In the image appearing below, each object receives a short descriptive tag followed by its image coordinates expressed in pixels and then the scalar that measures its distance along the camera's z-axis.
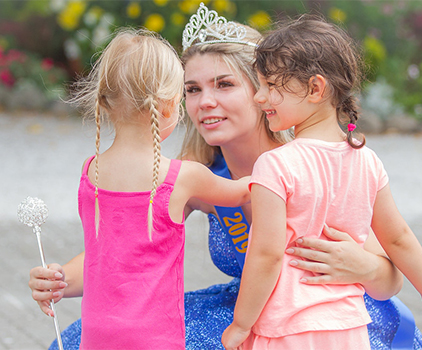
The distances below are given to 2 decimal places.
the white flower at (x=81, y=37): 10.60
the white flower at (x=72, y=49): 11.05
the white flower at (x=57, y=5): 11.22
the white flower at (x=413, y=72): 10.88
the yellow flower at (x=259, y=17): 9.70
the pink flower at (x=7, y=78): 11.07
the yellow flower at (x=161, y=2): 10.05
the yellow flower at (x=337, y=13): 10.44
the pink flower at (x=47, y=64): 11.12
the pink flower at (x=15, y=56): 11.25
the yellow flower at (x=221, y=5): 9.95
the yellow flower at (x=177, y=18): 10.00
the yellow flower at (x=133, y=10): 10.27
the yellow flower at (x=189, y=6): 9.85
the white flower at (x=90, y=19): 10.50
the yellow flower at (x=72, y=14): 10.74
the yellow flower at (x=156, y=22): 9.96
